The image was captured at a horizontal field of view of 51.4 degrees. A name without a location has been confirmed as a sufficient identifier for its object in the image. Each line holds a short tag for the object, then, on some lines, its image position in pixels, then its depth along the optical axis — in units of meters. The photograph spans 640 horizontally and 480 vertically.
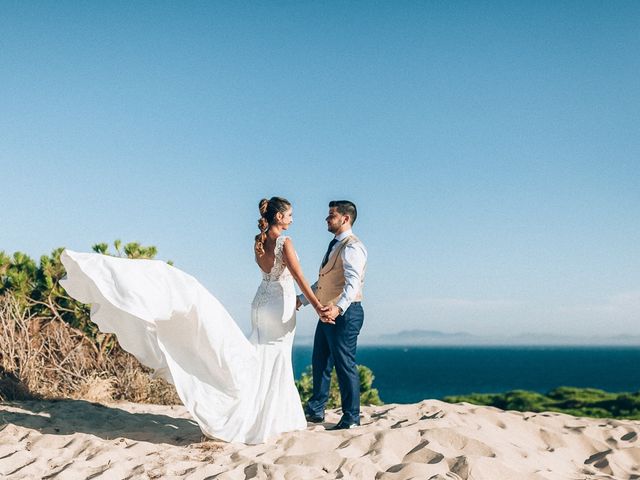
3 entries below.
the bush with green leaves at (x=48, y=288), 10.89
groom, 7.20
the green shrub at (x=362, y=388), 17.00
